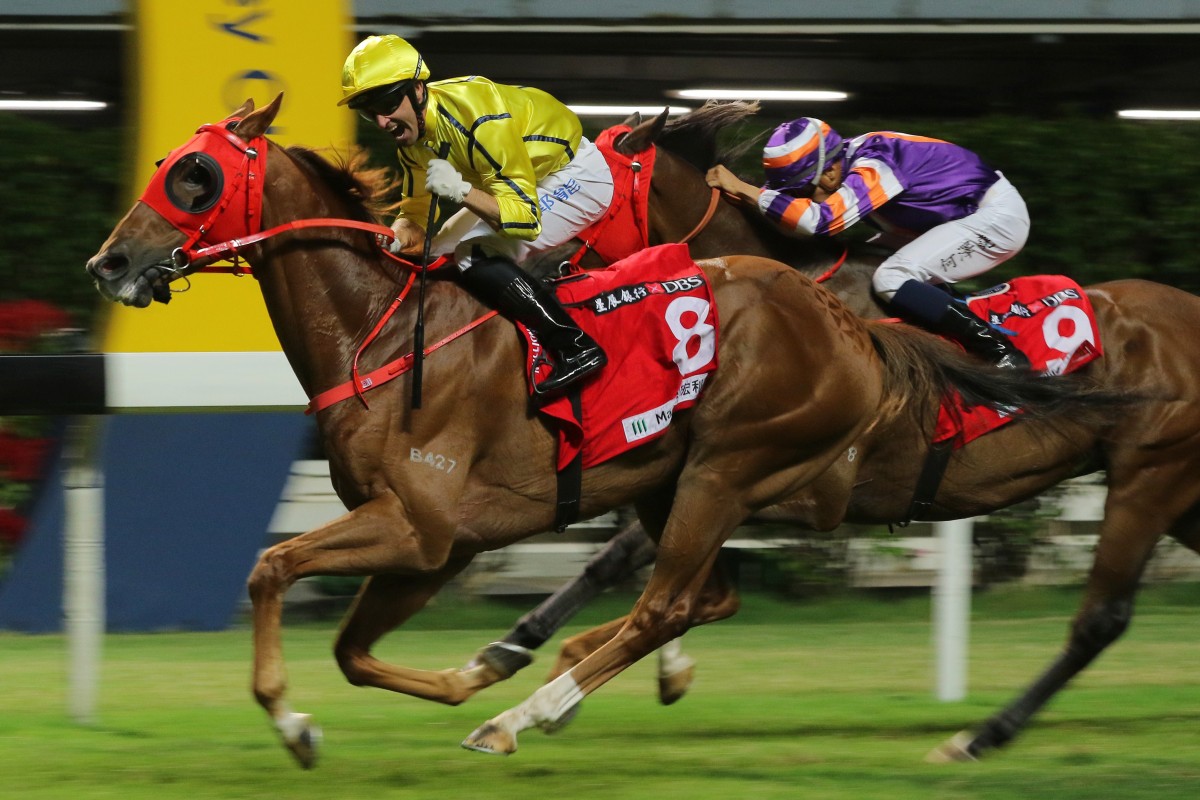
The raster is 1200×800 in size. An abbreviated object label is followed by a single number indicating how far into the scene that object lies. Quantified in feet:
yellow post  41.63
